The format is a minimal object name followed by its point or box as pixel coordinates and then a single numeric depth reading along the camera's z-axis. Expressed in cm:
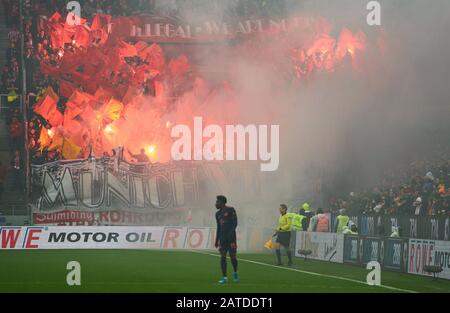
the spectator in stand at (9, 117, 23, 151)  4703
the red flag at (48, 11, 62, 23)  5470
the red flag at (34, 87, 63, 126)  5138
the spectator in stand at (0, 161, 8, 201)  4603
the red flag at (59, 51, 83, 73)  5616
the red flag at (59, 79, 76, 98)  5466
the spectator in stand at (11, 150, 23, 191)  4641
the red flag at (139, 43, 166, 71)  5675
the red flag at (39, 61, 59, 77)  5406
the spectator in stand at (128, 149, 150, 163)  5009
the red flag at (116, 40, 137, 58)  5717
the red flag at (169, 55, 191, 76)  5444
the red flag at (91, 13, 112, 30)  5516
